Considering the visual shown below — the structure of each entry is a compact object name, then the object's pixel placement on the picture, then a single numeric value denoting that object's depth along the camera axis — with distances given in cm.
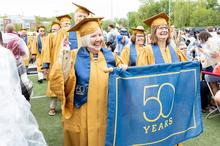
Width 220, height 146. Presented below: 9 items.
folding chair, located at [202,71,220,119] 602
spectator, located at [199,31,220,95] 585
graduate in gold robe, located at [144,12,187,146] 401
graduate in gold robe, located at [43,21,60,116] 574
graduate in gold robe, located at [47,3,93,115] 459
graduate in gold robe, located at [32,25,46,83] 1075
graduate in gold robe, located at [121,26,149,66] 644
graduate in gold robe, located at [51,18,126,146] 308
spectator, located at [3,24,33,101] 281
